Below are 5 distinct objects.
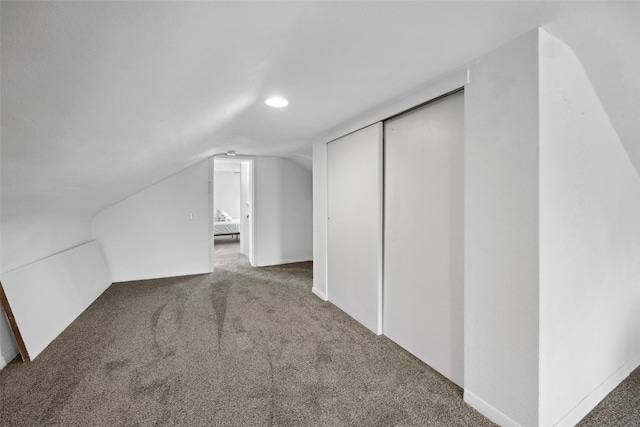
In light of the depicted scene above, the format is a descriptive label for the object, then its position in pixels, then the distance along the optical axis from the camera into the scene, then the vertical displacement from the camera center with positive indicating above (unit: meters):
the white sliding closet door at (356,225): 2.46 -0.17
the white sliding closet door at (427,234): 1.80 -0.20
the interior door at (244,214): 5.79 -0.10
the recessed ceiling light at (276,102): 2.08 +0.84
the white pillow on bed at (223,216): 8.45 -0.19
